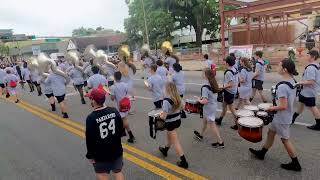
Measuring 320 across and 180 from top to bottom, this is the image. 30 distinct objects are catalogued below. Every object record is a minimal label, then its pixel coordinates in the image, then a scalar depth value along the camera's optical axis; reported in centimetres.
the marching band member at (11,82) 1003
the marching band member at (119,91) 493
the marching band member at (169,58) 782
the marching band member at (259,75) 672
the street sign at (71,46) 1235
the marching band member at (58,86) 720
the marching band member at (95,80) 708
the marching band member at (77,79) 900
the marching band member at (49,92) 781
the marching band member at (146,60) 1138
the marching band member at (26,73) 1247
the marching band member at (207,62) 833
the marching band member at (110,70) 911
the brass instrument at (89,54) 1036
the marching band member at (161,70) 678
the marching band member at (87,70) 939
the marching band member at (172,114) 369
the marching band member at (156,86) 571
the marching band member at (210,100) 423
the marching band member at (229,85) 510
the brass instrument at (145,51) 1209
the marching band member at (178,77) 624
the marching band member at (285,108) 343
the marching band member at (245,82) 577
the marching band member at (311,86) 491
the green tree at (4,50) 6131
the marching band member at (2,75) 1132
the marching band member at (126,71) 640
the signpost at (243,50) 1372
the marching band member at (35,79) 1148
